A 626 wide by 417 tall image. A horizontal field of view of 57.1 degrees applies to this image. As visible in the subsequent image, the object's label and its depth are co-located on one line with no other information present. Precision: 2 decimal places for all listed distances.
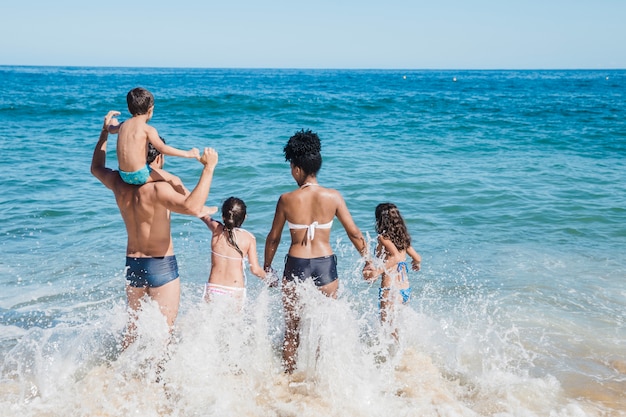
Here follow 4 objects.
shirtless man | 3.79
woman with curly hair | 4.19
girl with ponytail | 4.75
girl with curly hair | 5.12
